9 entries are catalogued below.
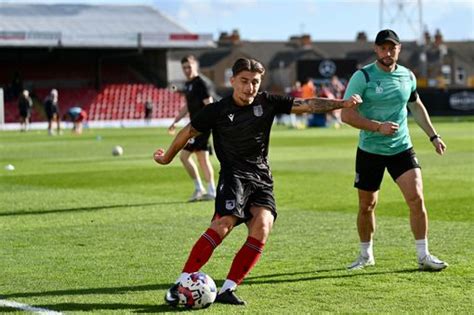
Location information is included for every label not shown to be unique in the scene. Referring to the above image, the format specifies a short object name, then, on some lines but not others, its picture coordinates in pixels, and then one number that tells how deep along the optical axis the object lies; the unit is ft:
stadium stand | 206.08
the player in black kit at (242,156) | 27.99
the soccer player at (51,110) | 153.07
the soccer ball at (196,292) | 26.81
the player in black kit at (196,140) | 55.26
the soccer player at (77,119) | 156.76
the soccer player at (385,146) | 32.68
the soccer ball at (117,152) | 97.40
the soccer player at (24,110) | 166.30
